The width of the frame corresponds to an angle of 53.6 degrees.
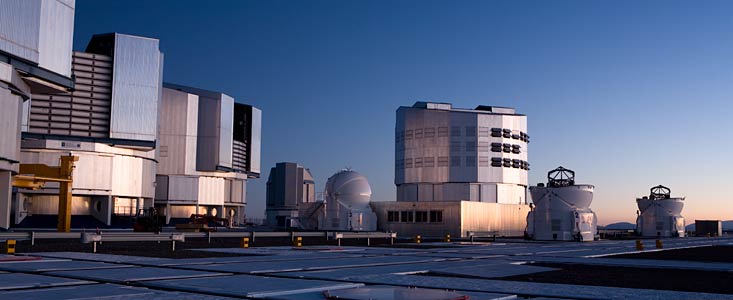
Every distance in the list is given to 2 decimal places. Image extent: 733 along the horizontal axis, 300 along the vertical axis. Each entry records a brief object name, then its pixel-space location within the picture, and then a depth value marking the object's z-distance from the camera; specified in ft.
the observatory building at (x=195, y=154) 332.19
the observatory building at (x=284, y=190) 487.20
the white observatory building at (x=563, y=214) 227.40
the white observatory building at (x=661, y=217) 326.03
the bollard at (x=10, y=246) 95.14
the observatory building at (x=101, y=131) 261.44
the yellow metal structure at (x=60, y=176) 193.16
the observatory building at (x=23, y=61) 174.29
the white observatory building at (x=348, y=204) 269.44
